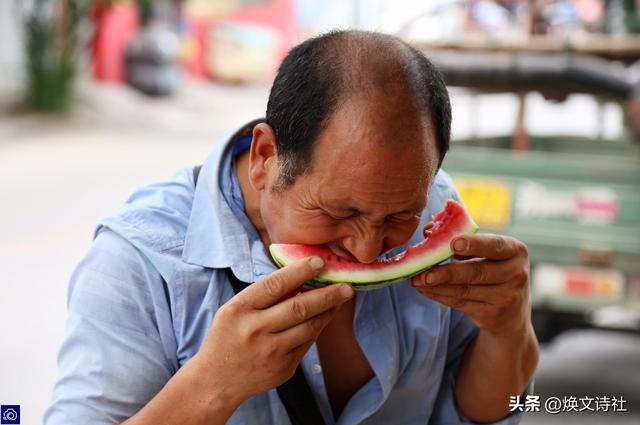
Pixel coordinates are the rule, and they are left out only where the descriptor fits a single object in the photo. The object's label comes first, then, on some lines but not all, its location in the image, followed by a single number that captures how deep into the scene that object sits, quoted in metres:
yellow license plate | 5.65
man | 1.97
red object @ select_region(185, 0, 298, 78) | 27.06
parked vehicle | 5.42
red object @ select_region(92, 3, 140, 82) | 22.09
